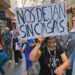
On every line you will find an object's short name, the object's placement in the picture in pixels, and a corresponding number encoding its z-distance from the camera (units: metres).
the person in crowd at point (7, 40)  6.75
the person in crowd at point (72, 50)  2.13
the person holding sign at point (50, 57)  2.09
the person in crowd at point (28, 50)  3.25
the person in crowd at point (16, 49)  6.57
